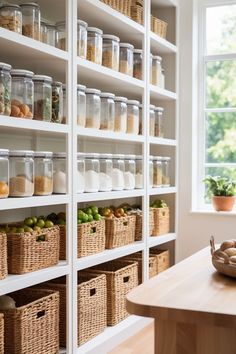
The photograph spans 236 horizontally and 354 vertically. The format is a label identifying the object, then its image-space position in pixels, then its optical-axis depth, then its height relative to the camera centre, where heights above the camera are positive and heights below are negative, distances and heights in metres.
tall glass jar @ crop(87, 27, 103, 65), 3.45 +0.77
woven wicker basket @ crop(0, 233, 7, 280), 2.63 -0.41
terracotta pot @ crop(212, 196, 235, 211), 4.62 -0.29
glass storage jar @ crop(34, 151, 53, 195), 2.93 -0.03
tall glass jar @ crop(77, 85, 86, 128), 3.29 +0.37
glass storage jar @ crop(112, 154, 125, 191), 3.74 -0.04
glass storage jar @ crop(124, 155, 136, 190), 3.92 -0.03
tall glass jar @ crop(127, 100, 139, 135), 3.96 +0.36
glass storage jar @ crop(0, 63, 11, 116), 2.60 +0.37
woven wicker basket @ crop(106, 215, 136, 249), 3.72 -0.44
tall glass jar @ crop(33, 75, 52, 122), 2.91 +0.36
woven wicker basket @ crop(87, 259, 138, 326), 3.71 -0.82
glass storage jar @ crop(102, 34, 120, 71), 3.66 +0.77
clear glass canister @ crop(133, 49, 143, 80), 4.10 +0.75
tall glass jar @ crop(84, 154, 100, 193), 3.42 -0.03
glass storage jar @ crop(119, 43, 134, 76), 3.86 +0.77
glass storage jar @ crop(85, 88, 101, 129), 3.42 +0.37
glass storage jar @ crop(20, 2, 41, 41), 2.86 +0.76
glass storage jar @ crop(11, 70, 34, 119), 2.77 +0.38
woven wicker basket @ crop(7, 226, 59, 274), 2.80 -0.43
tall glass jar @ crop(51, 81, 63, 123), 3.04 +0.36
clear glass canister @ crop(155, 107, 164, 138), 4.50 +0.37
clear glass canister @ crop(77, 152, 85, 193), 3.28 -0.03
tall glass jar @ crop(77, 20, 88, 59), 3.27 +0.76
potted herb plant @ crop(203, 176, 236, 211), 4.62 -0.21
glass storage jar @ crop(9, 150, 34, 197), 2.77 -0.03
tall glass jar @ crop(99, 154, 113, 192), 3.58 -0.04
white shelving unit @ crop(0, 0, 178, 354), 2.89 +0.21
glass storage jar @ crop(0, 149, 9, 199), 2.64 -0.02
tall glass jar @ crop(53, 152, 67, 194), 3.09 -0.04
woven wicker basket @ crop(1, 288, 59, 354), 2.76 -0.81
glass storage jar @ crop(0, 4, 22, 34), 2.69 +0.73
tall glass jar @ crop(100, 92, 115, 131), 3.59 +0.37
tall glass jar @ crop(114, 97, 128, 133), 3.77 +0.37
